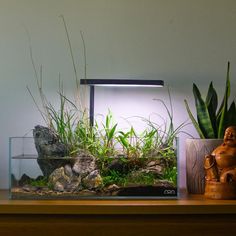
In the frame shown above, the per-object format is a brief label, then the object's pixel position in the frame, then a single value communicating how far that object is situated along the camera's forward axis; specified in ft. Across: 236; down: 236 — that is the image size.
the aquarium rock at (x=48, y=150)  4.28
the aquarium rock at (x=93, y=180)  4.28
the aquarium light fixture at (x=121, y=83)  4.83
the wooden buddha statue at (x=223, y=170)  4.32
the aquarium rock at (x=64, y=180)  4.27
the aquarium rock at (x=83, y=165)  4.26
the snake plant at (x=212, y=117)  4.83
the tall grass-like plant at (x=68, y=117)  4.48
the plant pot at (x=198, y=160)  4.75
